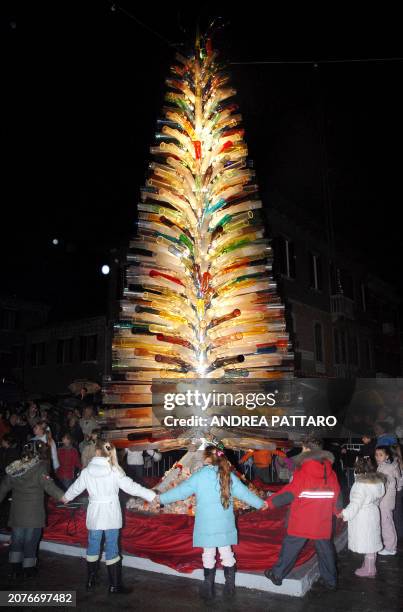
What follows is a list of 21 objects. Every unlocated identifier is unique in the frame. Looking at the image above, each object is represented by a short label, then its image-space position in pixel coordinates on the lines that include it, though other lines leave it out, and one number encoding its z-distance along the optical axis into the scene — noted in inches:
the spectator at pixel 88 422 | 459.6
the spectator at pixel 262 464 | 461.4
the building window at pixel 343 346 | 1046.3
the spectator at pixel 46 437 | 386.6
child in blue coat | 222.2
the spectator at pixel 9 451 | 367.2
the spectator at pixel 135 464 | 450.3
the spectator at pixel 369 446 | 378.0
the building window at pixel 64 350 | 1167.0
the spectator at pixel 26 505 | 258.2
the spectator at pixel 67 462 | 426.3
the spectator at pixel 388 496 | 293.9
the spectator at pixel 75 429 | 486.7
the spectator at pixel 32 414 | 529.3
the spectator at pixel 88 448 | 371.4
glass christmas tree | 329.7
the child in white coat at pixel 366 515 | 254.8
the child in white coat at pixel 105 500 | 233.1
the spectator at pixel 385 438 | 357.9
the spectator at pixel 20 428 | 494.8
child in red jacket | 230.2
